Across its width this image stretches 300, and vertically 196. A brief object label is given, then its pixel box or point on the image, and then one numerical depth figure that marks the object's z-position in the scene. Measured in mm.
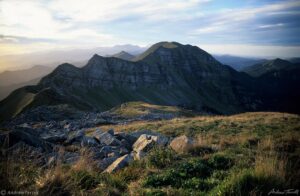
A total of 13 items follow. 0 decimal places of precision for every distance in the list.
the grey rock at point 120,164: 7770
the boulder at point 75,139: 14036
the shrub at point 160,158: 8234
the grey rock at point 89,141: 12734
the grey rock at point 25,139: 11117
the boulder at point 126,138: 13292
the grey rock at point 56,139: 14562
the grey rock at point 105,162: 8534
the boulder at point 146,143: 10141
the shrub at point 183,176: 6270
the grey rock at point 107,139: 12876
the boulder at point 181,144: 10039
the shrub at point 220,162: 7711
